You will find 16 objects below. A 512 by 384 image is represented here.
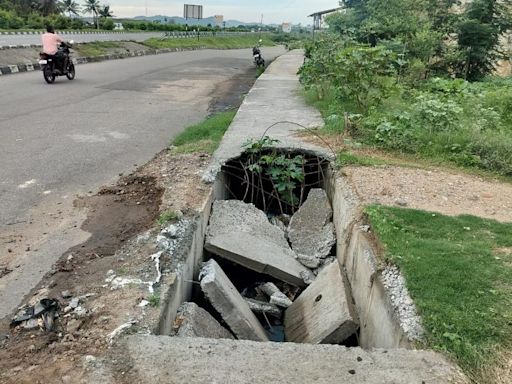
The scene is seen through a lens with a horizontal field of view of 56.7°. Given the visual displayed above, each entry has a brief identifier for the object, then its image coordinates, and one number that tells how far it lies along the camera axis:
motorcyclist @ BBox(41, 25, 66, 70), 11.74
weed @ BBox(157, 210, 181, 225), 4.12
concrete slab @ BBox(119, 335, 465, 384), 2.32
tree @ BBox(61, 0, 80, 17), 56.60
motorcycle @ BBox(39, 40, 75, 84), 11.75
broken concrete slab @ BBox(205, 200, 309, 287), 4.46
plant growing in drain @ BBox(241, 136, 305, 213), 5.89
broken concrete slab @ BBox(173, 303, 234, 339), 3.09
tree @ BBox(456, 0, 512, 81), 13.11
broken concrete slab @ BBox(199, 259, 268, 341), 3.55
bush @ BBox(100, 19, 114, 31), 44.94
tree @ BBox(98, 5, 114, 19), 60.44
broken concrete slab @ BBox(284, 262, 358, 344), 3.46
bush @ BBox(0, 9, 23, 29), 33.97
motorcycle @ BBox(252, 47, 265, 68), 18.84
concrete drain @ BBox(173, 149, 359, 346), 3.56
